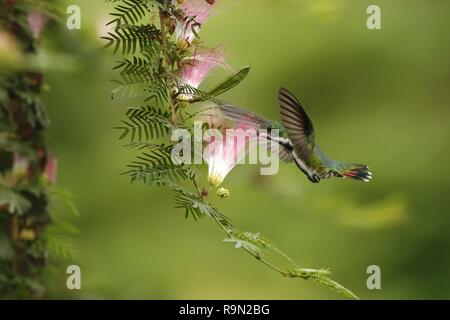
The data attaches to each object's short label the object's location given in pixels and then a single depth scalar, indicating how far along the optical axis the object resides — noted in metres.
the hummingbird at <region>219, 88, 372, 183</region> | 1.62
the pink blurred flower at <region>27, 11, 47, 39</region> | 1.66
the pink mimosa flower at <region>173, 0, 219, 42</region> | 1.57
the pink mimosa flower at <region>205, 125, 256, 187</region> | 1.59
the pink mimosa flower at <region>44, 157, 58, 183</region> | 1.66
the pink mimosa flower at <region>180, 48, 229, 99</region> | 1.59
